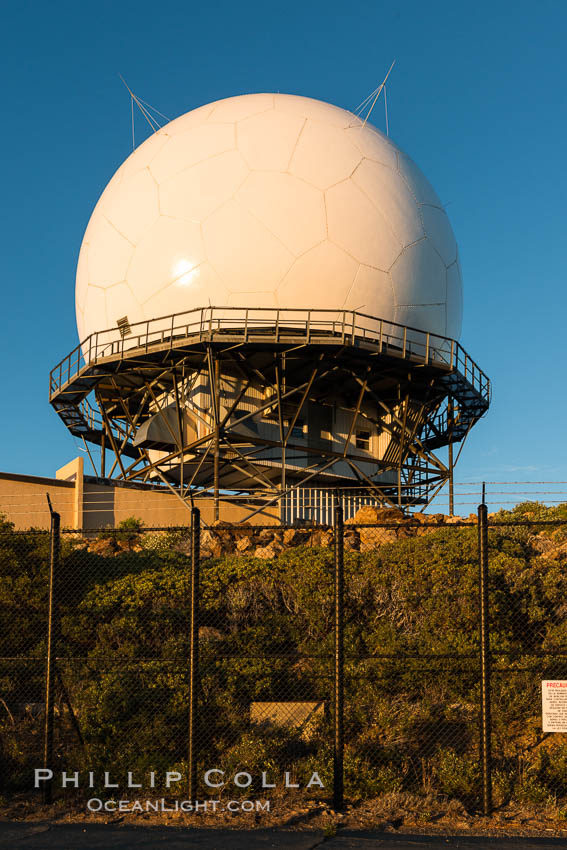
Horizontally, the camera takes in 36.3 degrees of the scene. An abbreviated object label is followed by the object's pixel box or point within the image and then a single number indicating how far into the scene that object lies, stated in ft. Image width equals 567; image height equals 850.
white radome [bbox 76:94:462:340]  90.89
